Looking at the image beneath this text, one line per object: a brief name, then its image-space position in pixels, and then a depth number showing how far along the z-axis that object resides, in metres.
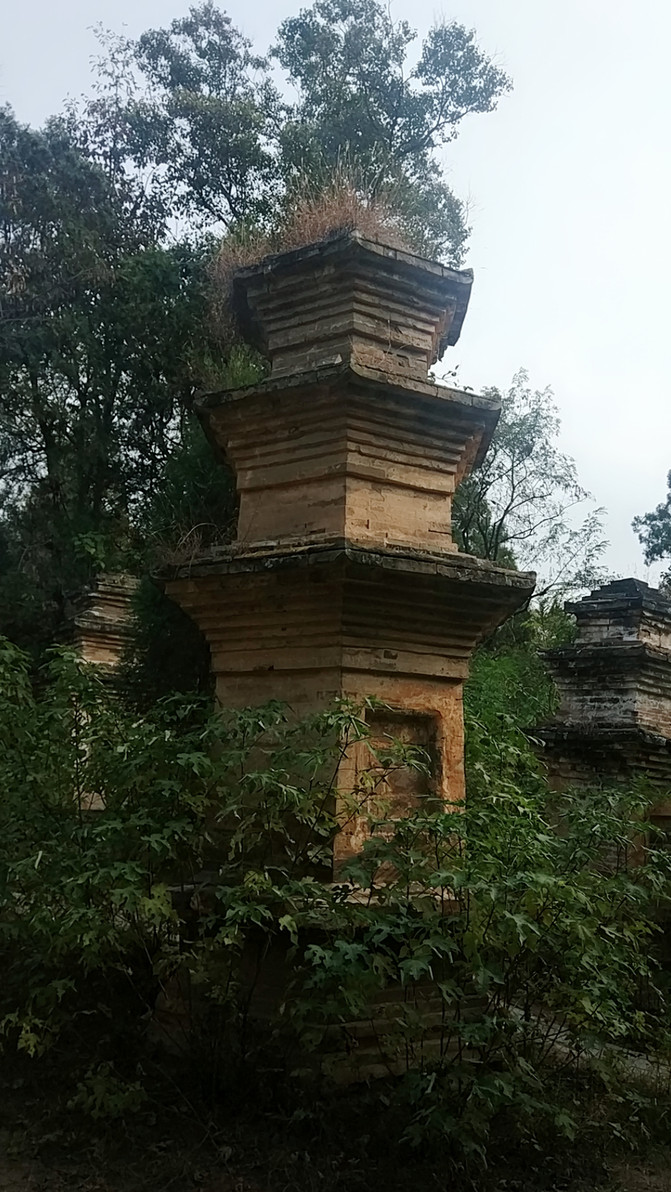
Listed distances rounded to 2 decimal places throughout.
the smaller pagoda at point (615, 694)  8.70
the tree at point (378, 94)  15.45
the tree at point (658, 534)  30.06
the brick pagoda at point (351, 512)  4.70
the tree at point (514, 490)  18.53
